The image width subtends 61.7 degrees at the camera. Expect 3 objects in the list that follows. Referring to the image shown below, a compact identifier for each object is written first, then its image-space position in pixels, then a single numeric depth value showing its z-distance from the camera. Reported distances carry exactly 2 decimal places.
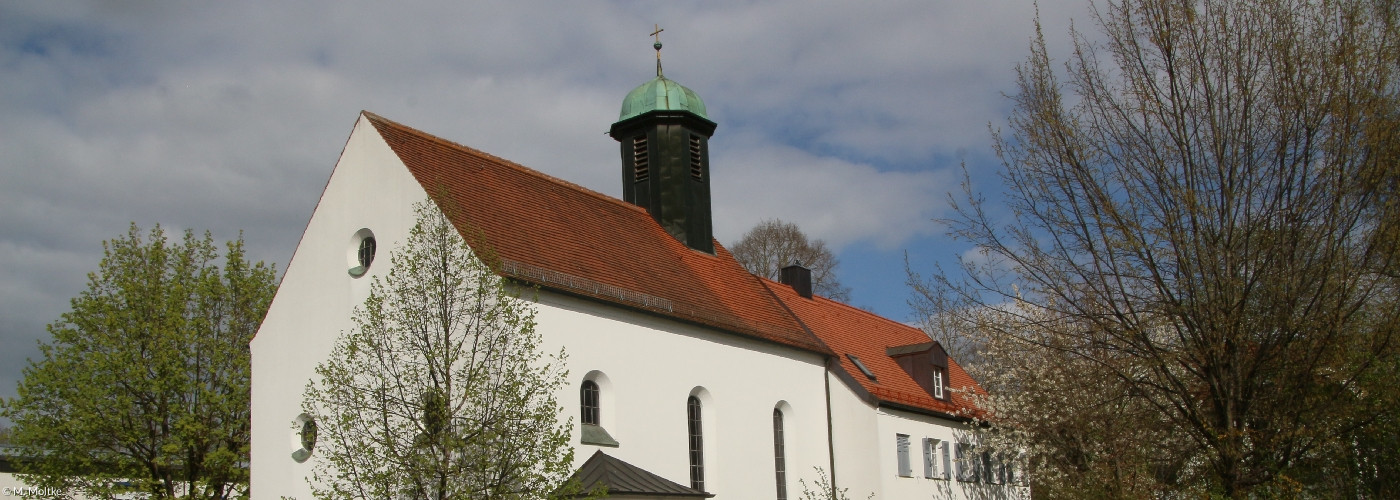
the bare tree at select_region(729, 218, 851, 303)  44.09
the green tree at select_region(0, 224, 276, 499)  21.41
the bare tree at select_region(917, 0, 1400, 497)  12.45
